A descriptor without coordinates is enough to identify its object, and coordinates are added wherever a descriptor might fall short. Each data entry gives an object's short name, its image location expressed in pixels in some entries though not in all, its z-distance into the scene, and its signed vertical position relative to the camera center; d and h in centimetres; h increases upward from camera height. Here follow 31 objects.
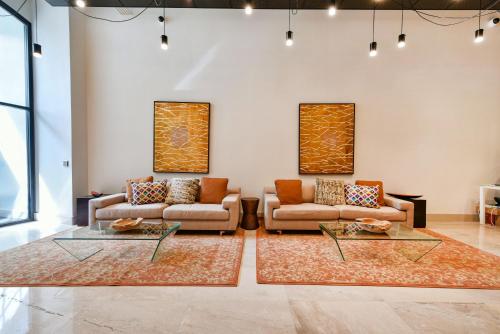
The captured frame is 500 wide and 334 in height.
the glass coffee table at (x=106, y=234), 236 -80
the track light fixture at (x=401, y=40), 366 +196
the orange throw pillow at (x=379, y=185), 398 -41
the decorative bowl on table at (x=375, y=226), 260 -74
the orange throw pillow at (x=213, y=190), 398 -53
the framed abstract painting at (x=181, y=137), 441 +44
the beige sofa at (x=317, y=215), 350 -82
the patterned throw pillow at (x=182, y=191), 385 -54
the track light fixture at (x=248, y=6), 316 +213
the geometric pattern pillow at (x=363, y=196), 376 -58
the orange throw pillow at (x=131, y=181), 388 -39
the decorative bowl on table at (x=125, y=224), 254 -74
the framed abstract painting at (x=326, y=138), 438 +45
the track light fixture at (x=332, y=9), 300 +201
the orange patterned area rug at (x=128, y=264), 213 -113
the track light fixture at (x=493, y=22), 418 +260
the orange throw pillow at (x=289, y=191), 398 -53
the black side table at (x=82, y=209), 384 -85
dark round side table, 388 -93
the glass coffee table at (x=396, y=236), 242 -81
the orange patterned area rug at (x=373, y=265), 216 -113
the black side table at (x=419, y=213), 392 -88
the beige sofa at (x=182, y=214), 344 -82
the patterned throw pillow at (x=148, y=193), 374 -55
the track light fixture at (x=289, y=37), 371 +204
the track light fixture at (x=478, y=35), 347 +195
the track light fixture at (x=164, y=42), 354 +184
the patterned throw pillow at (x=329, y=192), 392 -54
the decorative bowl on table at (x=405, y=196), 414 -62
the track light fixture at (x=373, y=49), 372 +186
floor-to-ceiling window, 396 +69
